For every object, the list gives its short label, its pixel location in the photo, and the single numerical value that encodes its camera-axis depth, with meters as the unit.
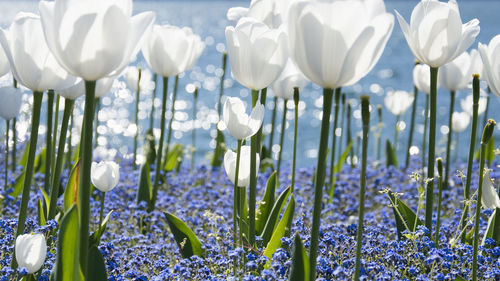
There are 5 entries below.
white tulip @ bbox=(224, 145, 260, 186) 4.57
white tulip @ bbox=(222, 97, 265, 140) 4.22
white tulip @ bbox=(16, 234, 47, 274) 3.72
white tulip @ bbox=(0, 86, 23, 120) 5.51
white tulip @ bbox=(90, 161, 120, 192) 4.79
